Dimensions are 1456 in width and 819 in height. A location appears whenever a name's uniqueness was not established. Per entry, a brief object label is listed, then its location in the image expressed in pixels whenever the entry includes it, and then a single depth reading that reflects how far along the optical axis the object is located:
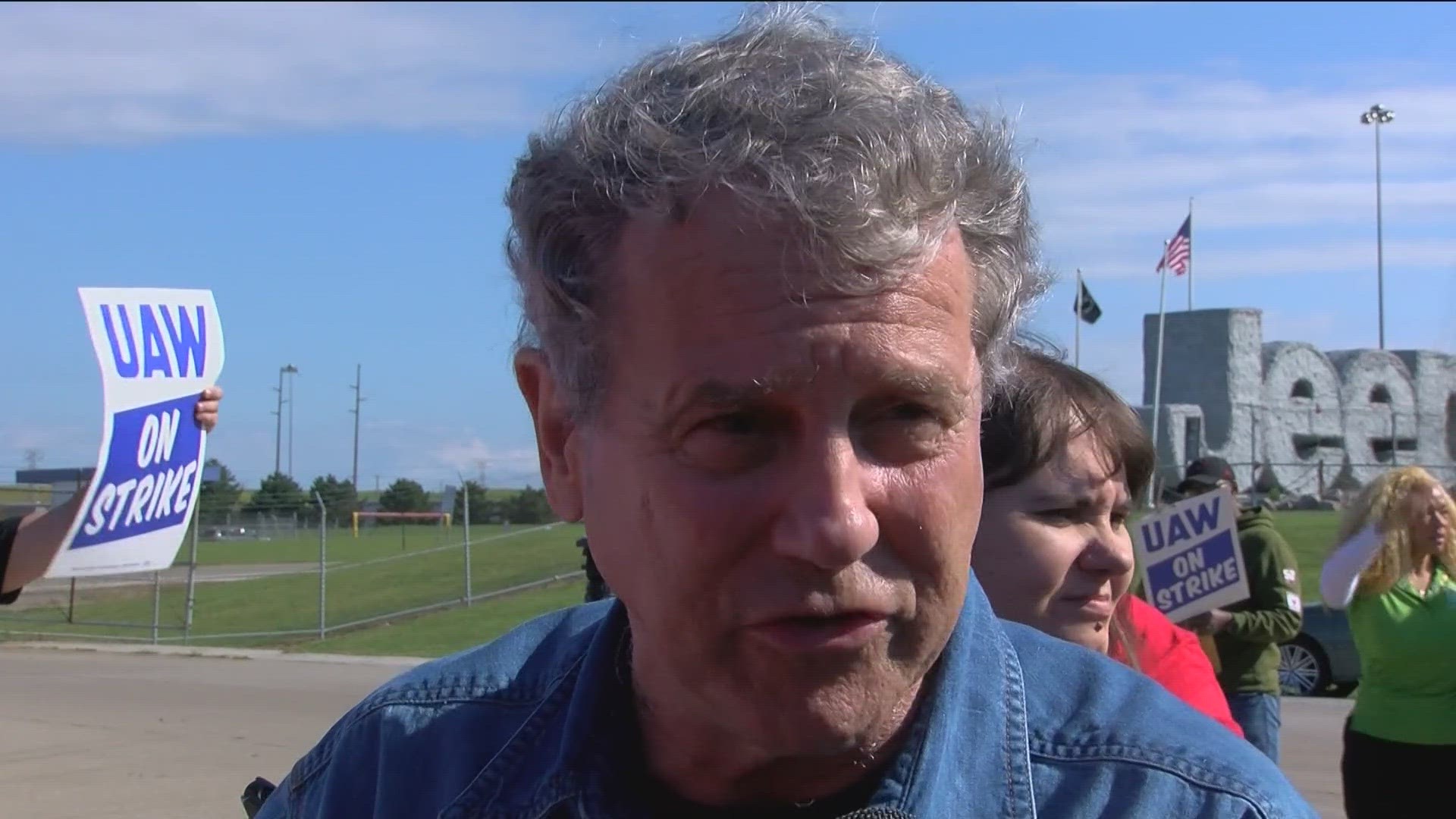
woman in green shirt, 5.50
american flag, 36.44
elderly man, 1.47
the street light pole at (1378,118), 50.06
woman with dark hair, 2.93
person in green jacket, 6.30
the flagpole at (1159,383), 40.59
